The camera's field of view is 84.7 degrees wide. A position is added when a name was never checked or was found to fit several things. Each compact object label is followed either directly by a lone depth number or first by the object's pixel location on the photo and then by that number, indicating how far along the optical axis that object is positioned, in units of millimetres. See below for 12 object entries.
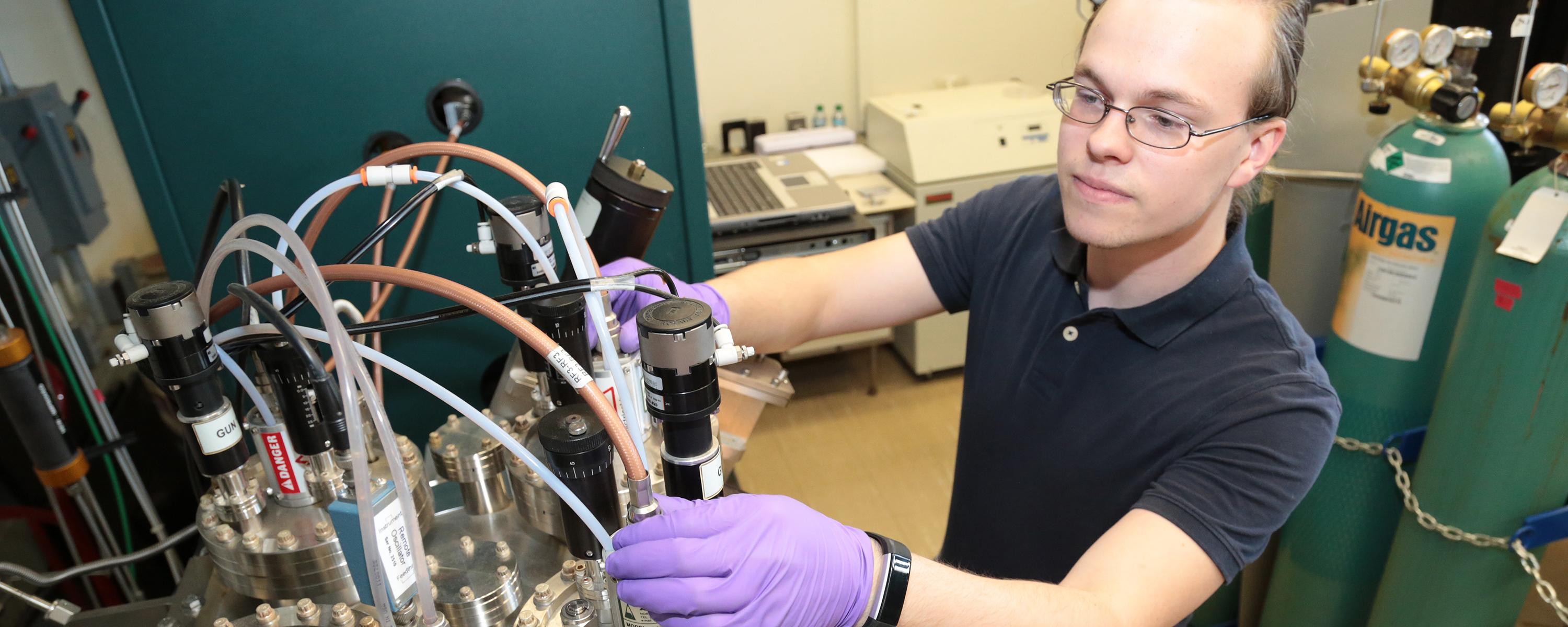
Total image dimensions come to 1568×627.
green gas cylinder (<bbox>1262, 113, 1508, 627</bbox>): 1406
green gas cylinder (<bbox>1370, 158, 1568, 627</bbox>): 1267
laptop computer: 2441
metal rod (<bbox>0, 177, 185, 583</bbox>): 1161
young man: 695
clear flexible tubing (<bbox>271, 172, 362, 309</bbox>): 678
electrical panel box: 1240
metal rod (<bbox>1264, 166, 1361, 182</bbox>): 1646
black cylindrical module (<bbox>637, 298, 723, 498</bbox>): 573
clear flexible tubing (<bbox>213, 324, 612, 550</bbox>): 583
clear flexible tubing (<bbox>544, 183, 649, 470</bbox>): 639
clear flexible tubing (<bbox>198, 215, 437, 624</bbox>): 542
